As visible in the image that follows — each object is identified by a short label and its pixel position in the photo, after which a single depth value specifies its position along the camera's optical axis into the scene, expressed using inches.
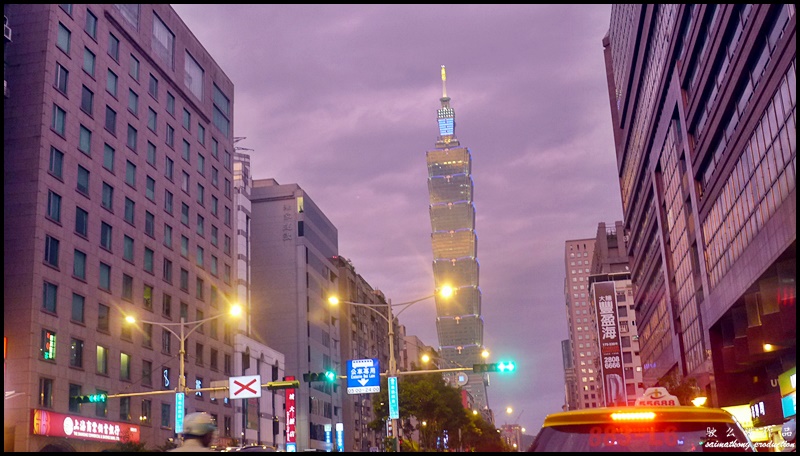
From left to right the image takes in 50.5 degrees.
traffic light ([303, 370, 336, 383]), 1651.1
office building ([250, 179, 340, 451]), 4461.1
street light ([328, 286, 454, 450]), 1547.0
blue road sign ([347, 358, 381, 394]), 1640.0
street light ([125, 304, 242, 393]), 1755.7
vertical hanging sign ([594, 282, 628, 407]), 5757.9
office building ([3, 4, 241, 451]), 2064.5
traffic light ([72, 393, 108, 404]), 1801.2
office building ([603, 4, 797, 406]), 1651.1
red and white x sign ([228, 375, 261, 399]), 1750.7
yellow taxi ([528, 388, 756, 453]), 254.2
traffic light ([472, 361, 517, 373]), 1637.6
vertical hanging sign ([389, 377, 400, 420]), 1591.4
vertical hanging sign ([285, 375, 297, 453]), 3340.6
